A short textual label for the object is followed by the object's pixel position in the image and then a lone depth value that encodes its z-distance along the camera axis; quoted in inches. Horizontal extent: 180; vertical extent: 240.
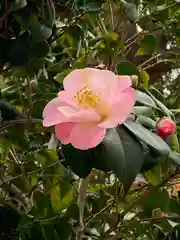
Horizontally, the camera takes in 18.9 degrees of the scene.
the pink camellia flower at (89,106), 26.5
